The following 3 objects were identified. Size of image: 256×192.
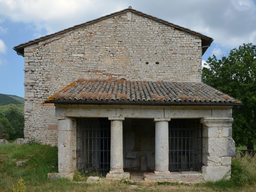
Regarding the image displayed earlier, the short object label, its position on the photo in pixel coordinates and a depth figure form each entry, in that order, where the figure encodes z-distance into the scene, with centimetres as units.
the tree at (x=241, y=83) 1434
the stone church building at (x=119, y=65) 897
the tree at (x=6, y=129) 2985
